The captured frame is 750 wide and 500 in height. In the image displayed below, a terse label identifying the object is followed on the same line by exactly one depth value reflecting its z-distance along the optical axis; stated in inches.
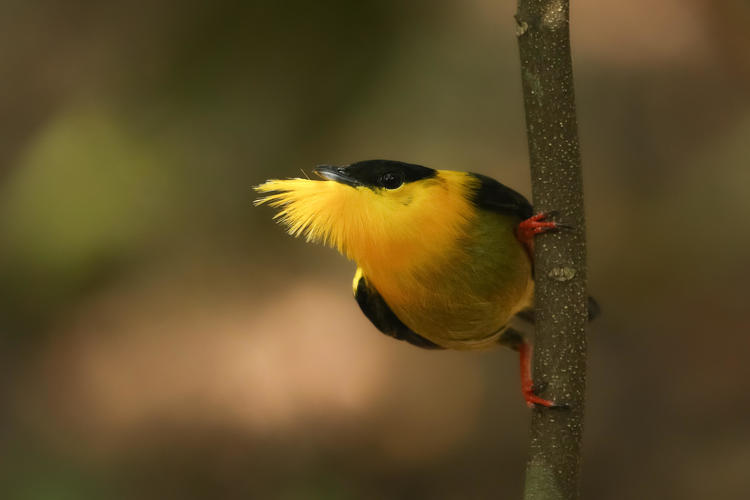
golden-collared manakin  93.7
